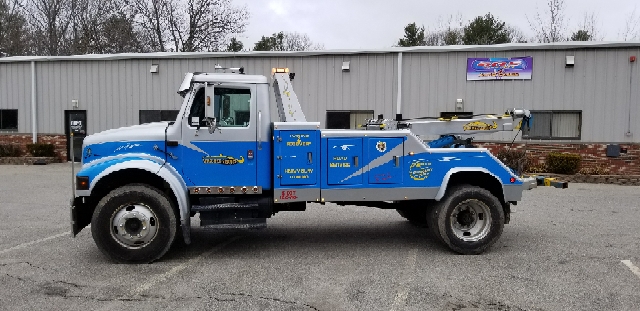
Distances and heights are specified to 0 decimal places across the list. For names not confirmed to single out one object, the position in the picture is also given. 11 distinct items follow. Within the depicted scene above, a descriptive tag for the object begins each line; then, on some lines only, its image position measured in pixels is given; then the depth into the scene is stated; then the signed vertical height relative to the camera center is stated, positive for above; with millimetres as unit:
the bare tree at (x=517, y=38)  45806 +8113
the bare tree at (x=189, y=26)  34844 +6851
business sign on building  16828 +1920
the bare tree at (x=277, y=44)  40250 +7408
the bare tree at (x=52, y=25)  38125 +7545
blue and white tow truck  6426 -597
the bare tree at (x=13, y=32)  36344 +6679
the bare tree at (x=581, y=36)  32869 +5981
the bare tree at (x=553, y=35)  35438 +6337
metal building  16422 +1380
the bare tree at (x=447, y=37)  41531 +7728
